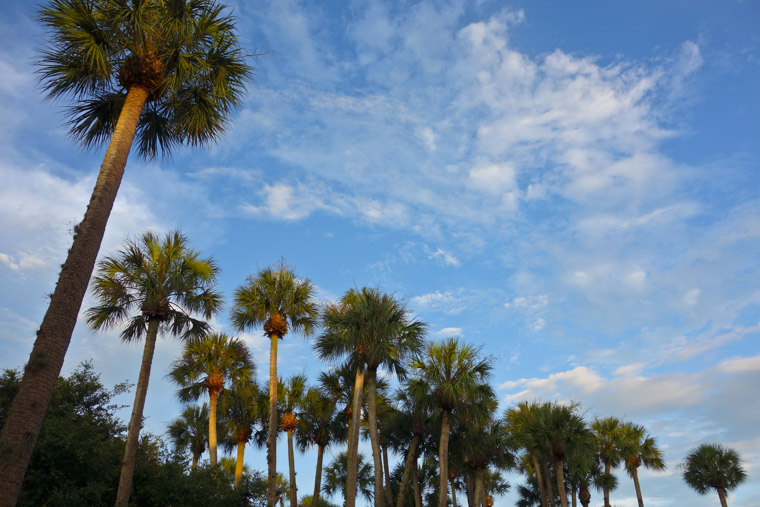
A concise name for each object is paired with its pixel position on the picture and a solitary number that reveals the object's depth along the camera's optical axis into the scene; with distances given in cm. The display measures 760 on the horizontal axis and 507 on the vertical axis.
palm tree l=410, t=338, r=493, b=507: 2430
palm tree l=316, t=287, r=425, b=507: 2141
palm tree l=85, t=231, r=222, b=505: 1830
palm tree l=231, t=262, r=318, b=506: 2477
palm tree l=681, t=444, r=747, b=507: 3875
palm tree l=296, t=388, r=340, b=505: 3056
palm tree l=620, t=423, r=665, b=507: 4156
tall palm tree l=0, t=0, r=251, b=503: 781
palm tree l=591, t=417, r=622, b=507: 4003
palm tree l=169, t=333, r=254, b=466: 2650
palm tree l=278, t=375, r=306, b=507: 3061
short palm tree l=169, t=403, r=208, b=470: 3309
